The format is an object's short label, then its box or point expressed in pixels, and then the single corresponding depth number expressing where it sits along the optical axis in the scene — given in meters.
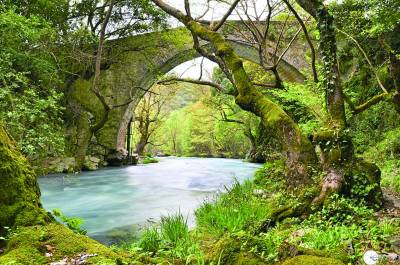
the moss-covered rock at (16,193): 2.55
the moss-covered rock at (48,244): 2.20
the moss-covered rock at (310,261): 1.92
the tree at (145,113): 23.27
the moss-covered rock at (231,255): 2.07
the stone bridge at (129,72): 14.77
